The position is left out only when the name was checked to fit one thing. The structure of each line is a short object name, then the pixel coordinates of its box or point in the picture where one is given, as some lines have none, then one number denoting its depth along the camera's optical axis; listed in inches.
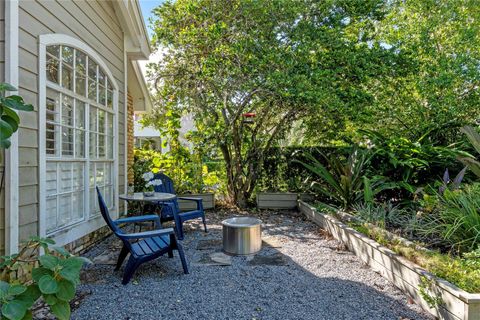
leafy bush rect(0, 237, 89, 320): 59.6
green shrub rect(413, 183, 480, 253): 124.5
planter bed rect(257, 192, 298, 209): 276.1
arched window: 127.6
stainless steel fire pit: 155.2
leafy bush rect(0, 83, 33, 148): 70.0
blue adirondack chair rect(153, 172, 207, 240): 182.5
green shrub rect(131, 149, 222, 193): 266.7
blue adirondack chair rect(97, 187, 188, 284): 117.8
